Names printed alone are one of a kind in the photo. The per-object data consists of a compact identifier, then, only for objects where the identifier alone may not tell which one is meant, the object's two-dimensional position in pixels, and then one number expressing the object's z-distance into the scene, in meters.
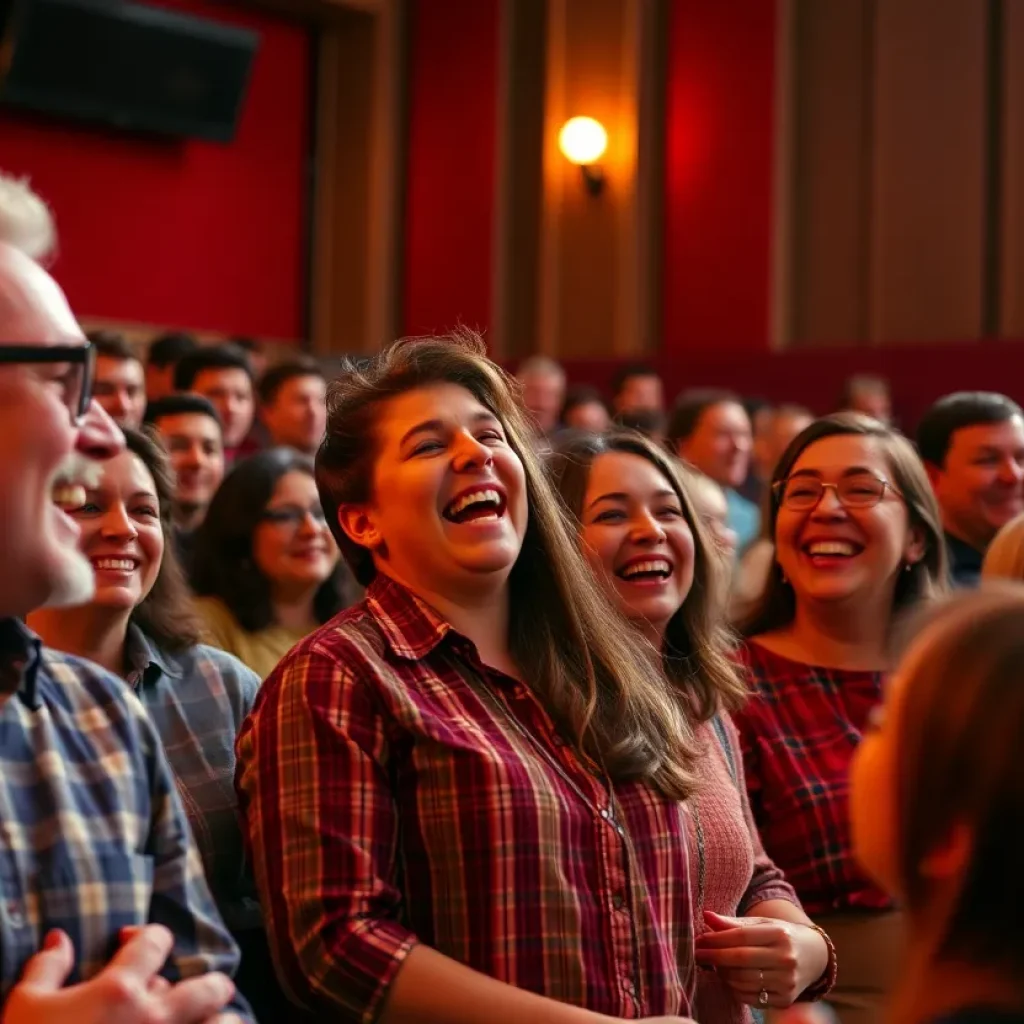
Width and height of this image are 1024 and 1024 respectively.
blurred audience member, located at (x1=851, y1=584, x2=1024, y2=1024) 1.08
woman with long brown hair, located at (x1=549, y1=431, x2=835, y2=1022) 1.90
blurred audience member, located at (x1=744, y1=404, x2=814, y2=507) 5.58
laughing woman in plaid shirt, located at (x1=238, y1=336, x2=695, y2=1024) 1.61
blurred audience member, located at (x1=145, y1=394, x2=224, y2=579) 3.89
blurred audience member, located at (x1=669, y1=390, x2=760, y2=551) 5.01
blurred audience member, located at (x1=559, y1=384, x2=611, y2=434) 5.66
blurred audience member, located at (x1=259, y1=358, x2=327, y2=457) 4.84
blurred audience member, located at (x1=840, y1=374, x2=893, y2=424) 5.84
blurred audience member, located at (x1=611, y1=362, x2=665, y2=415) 6.22
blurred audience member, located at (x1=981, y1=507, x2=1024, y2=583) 2.41
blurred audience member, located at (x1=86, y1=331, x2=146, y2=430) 4.04
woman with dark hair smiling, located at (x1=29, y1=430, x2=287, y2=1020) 1.88
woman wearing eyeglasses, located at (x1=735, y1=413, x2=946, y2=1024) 2.28
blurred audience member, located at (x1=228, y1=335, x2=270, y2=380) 6.28
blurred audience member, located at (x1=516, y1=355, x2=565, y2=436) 6.23
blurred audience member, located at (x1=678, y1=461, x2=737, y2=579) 2.47
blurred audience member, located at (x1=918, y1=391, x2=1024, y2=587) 3.38
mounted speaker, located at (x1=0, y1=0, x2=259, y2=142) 7.38
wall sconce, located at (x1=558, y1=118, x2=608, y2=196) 7.66
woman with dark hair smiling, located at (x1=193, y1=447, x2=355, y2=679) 3.27
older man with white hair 1.26
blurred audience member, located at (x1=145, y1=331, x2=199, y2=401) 5.17
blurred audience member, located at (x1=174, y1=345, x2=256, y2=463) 4.62
